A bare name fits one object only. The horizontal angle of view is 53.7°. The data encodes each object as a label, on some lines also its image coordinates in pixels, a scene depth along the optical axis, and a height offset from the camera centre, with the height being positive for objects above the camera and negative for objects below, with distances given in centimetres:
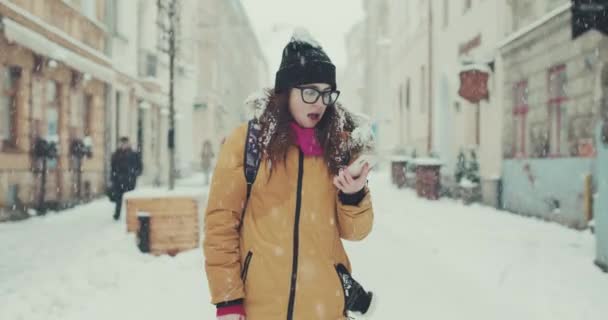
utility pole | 1186 +133
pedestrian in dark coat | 1215 -30
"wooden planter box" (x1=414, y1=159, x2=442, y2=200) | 1697 -60
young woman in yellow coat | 212 -22
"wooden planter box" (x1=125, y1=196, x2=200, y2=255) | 766 -84
